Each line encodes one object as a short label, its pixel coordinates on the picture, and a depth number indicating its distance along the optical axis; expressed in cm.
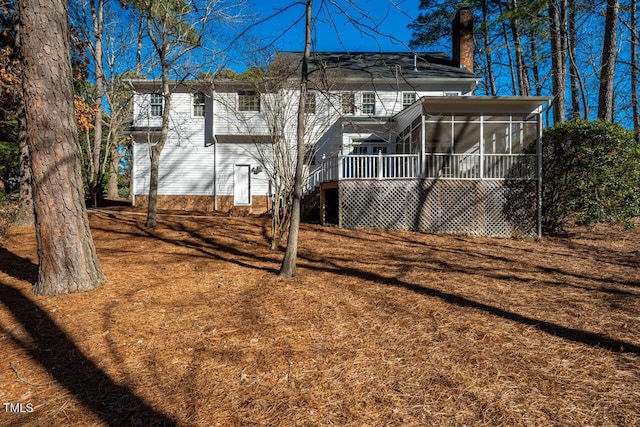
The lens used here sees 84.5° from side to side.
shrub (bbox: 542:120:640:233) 1023
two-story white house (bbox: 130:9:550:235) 1118
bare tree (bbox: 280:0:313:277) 538
